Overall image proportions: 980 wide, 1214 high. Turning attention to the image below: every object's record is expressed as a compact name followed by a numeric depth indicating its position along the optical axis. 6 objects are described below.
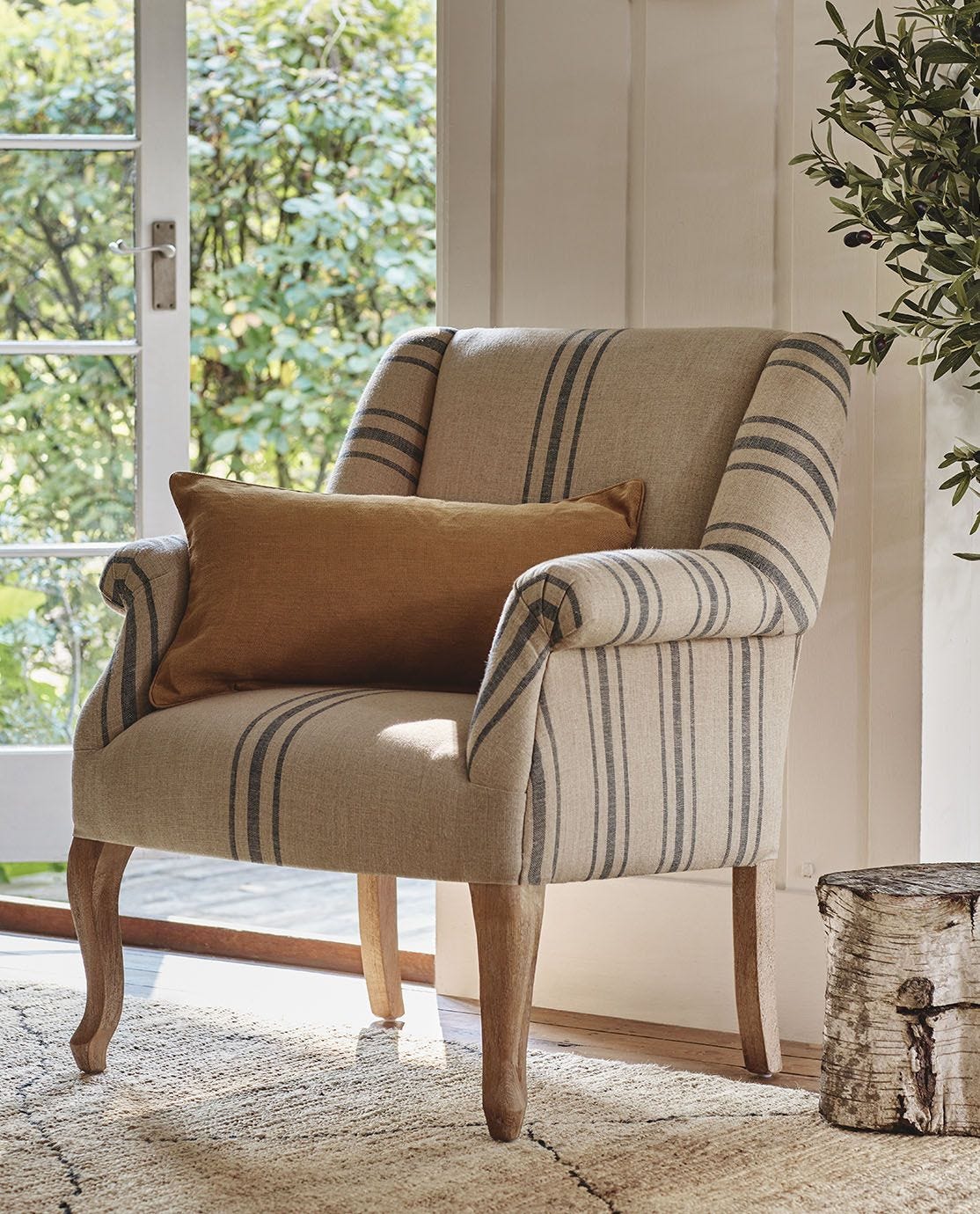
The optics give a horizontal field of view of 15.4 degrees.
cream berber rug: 3.66
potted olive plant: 3.87
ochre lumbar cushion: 3.94
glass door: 4.94
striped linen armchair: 3.70
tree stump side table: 3.78
